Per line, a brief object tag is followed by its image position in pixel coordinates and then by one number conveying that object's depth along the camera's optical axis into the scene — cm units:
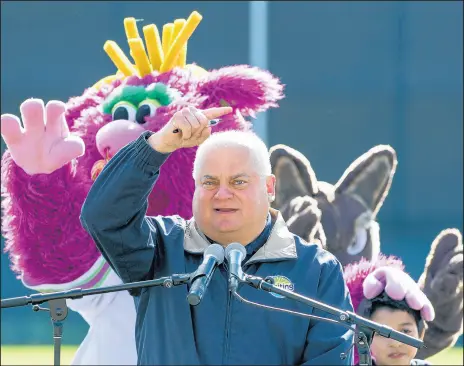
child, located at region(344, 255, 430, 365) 905
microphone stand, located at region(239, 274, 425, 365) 792
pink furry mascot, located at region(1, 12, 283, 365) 900
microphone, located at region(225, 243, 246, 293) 793
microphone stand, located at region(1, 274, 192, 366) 795
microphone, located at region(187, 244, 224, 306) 783
